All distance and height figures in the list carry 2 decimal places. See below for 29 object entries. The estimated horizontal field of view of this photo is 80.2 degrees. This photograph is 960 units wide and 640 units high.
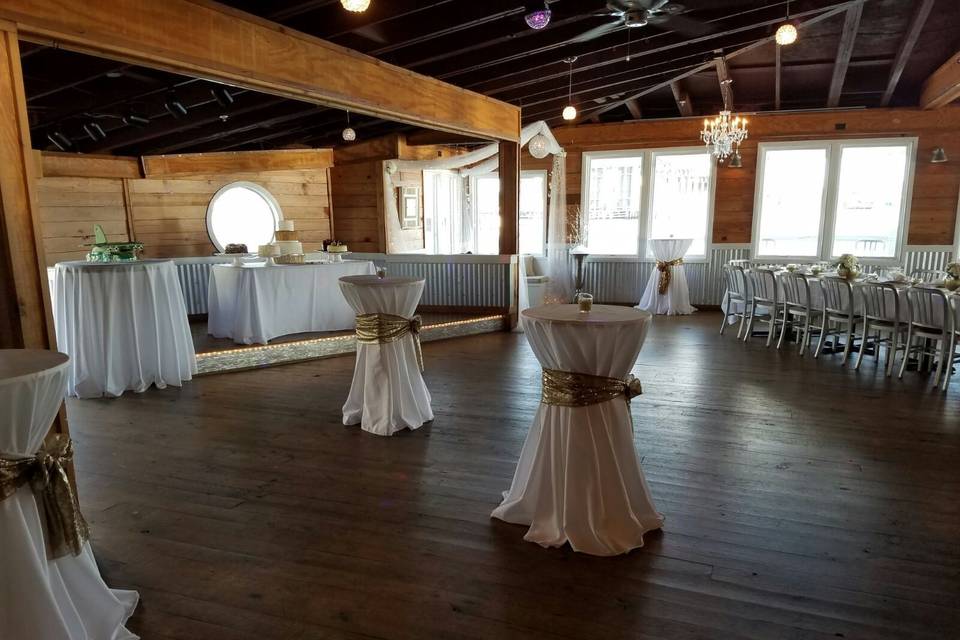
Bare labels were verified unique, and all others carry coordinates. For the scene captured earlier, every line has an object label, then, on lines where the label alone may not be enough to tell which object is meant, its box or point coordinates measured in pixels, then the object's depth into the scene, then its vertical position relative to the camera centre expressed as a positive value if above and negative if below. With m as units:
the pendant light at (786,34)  4.63 +1.59
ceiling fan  4.16 +1.64
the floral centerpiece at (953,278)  5.16 -0.44
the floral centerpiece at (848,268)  5.90 -0.39
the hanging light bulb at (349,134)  6.89 +1.18
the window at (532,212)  10.14 +0.35
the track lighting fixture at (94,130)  6.13 +1.11
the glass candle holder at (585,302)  2.54 -0.31
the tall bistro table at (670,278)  8.85 -0.74
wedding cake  6.43 -0.16
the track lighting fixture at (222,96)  5.35 +1.28
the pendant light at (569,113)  6.45 +1.33
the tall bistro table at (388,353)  3.75 -0.81
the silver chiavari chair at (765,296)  6.59 -0.79
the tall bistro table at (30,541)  1.55 -0.84
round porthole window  7.94 +0.24
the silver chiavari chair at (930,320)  4.86 -0.80
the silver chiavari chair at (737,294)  7.07 -0.81
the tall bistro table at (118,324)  4.49 -0.73
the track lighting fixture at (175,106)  5.31 +1.18
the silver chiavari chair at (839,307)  5.82 -0.81
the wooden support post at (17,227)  2.22 +0.03
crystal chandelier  7.91 +1.35
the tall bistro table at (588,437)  2.37 -0.87
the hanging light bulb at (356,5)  3.27 +1.30
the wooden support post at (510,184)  7.16 +0.59
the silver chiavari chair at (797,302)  6.28 -0.82
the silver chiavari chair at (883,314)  5.33 -0.82
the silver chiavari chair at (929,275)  6.31 -0.54
